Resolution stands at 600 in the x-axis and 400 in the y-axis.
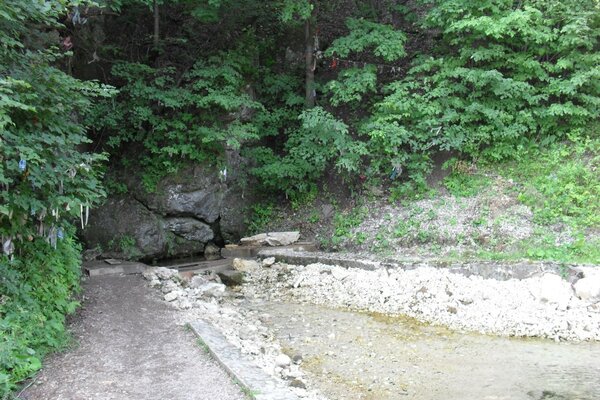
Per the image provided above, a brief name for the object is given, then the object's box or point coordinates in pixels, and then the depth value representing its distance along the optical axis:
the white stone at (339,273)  9.62
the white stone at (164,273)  9.40
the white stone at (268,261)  10.93
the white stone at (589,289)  7.57
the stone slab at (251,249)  11.63
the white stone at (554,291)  7.64
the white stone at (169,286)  8.41
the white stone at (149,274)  9.13
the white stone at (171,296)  7.83
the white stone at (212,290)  8.94
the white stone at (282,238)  11.97
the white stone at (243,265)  10.68
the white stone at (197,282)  9.42
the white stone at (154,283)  8.73
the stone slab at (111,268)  9.41
